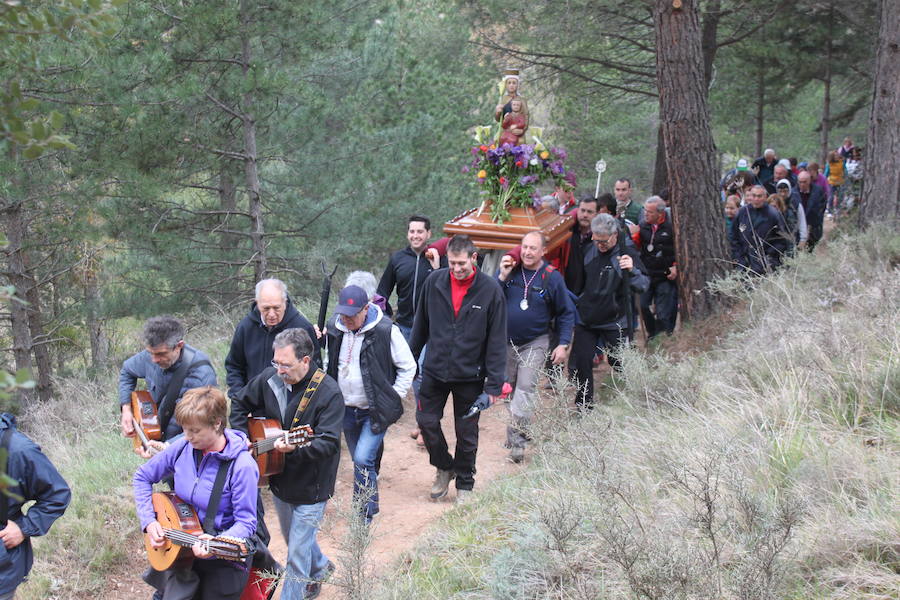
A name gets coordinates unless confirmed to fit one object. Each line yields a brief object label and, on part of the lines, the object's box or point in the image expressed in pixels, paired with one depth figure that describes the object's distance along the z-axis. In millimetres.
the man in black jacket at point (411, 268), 7859
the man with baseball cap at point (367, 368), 5648
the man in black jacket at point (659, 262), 9672
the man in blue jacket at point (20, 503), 3967
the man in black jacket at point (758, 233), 9711
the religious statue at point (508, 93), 9141
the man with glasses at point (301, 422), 4695
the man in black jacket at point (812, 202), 12383
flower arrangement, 8953
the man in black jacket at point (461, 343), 6230
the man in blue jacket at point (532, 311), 6988
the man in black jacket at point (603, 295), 7523
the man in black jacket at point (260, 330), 5504
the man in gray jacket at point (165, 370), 5000
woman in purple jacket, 3963
